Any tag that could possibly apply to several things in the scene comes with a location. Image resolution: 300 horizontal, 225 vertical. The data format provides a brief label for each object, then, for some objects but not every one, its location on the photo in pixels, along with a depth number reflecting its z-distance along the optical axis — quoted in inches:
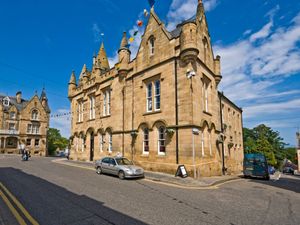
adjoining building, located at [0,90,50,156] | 1819.6
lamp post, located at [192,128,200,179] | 550.2
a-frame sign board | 527.2
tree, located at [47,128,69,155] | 2902.3
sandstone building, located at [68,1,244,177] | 580.7
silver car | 501.4
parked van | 780.0
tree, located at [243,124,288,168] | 1889.8
